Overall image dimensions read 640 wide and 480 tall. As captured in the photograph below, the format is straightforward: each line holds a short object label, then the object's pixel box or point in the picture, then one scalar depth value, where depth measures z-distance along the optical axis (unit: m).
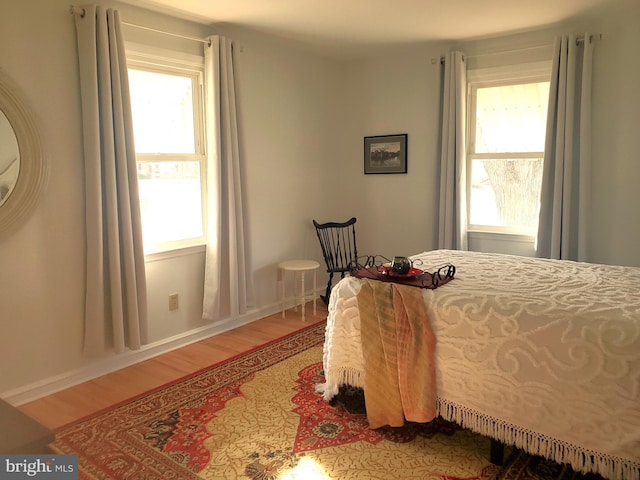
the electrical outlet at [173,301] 3.66
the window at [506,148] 4.06
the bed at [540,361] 1.84
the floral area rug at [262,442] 2.15
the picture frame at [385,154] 4.74
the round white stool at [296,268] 4.23
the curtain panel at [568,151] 3.68
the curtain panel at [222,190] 3.71
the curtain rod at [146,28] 2.88
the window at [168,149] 3.43
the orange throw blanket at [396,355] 2.25
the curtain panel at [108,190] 2.94
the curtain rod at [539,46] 3.64
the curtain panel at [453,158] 4.21
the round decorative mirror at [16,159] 2.64
